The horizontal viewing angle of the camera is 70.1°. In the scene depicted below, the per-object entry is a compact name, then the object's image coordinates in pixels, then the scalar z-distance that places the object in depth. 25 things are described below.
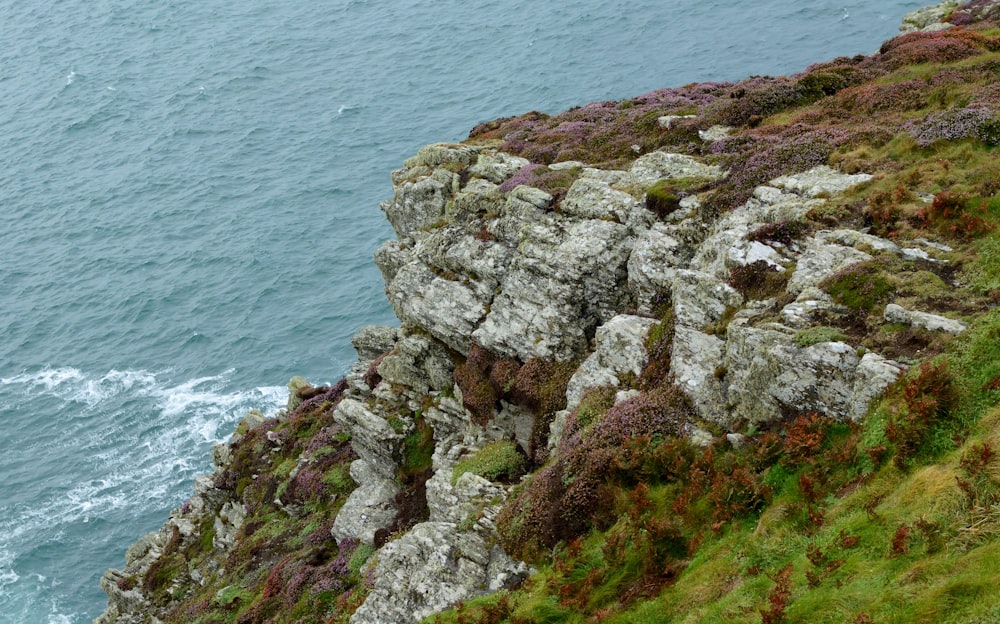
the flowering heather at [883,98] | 31.78
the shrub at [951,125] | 25.22
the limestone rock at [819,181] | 25.42
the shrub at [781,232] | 23.23
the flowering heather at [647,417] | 20.30
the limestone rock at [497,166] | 39.29
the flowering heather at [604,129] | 39.38
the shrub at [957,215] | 20.20
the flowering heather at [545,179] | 33.91
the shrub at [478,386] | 30.80
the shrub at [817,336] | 17.69
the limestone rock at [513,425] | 29.39
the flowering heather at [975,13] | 45.41
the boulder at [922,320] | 16.72
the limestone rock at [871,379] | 16.06
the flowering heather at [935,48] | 35.47
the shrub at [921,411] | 14.69
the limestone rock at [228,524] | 41.47
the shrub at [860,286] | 18.88
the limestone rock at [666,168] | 31.75
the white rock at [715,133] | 36.53
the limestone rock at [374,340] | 48.28
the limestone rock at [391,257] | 43.12
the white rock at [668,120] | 39.99
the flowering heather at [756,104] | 38.28
